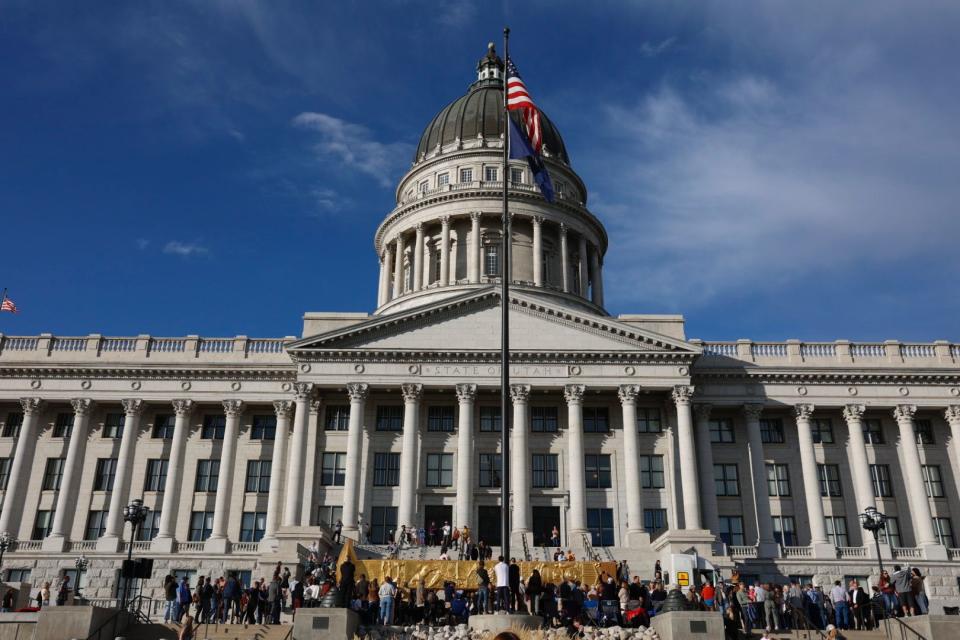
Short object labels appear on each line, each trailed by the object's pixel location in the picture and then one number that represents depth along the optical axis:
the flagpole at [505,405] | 21.73
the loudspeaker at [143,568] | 27.19
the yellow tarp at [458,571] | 31.56
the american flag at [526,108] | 28.19
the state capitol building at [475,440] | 46.88
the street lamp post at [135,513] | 31.28
